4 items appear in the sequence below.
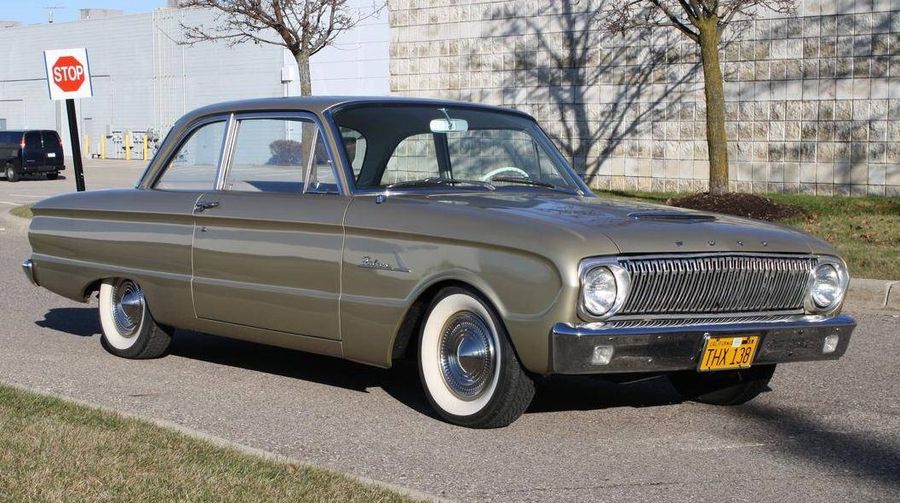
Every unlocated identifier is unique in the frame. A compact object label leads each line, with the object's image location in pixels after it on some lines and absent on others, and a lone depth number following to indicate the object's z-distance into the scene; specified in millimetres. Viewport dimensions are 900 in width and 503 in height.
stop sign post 17156
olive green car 5750
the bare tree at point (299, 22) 21594
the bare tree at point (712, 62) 17562
